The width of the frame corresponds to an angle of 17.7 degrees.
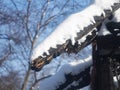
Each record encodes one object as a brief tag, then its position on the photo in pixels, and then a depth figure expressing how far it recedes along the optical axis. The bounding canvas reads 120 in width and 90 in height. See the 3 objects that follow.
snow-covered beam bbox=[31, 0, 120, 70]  4.25
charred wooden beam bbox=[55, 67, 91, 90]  6.84
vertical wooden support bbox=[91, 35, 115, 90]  5.96
